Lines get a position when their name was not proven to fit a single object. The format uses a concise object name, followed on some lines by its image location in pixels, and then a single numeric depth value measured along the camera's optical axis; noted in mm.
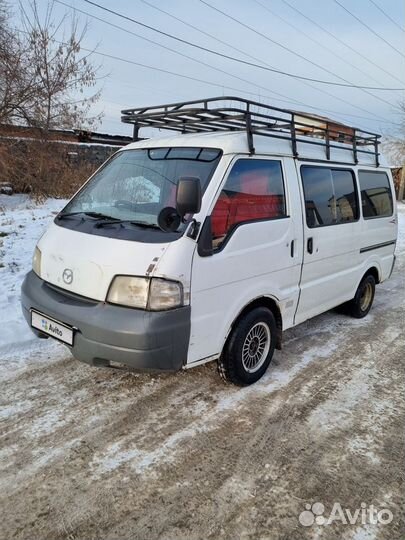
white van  2824
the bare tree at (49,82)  11203
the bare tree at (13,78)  10547
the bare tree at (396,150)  32344
